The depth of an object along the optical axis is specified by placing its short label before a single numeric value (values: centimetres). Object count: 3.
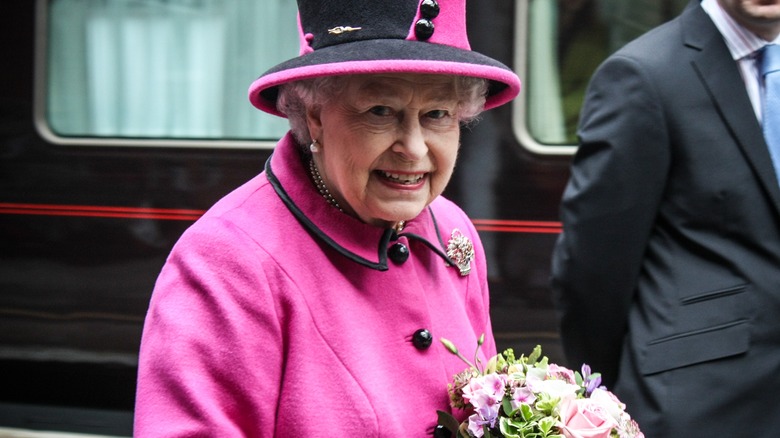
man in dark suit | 481
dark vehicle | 897
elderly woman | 315
